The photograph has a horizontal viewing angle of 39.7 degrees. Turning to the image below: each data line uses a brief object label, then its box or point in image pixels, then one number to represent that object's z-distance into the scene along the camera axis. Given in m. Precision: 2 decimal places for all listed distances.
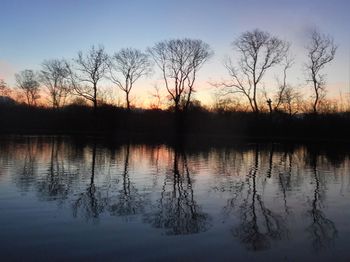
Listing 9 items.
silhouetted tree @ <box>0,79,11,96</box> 117.07
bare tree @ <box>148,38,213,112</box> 85.06
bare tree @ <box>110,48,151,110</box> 93.12
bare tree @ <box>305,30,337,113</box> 74.44
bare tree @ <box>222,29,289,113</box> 78.06
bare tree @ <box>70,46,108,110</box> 90.81
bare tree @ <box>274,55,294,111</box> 81.81
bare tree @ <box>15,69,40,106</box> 119.43
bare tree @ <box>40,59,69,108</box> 99.42
